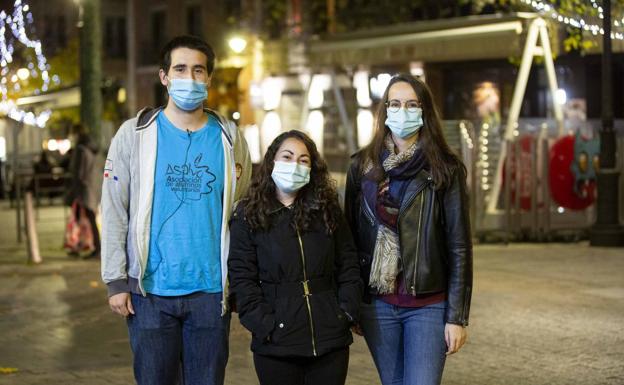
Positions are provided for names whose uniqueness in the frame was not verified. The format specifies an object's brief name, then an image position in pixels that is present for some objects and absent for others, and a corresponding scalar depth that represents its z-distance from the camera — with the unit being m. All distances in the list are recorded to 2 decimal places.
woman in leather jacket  4.90
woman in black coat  4.79
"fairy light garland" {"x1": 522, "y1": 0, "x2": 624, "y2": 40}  14.64
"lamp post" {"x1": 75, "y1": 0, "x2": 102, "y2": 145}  18.28
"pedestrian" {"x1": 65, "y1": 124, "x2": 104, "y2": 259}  16.17
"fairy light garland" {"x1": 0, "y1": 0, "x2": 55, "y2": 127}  29.97
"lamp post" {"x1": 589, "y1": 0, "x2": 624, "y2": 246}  16.14
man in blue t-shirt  4.99
